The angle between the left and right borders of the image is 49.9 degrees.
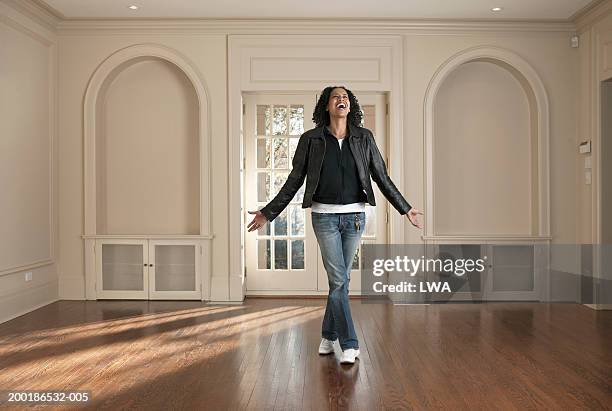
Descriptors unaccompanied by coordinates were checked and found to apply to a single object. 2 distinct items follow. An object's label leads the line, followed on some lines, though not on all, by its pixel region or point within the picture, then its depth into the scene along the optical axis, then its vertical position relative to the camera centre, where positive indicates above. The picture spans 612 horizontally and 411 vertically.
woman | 3.76 +0.06
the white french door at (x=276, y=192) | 6.52 +0.02
